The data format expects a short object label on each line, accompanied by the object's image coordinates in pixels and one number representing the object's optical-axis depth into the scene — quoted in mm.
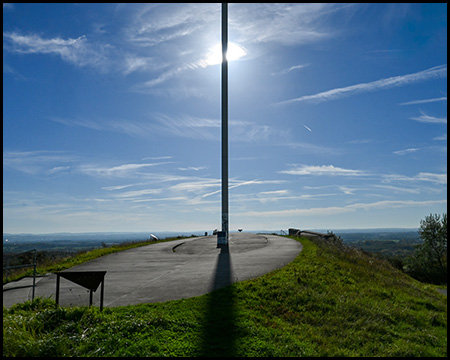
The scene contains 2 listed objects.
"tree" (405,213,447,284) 37406
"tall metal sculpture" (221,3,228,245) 20344
